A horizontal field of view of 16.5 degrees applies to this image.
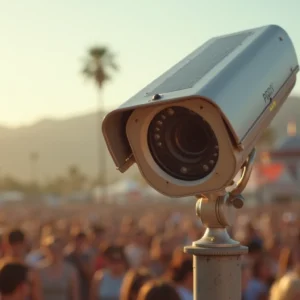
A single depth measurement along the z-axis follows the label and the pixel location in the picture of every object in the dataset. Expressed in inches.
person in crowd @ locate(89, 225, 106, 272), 490.0
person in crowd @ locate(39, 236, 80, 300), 380.0
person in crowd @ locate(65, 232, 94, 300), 498.8
